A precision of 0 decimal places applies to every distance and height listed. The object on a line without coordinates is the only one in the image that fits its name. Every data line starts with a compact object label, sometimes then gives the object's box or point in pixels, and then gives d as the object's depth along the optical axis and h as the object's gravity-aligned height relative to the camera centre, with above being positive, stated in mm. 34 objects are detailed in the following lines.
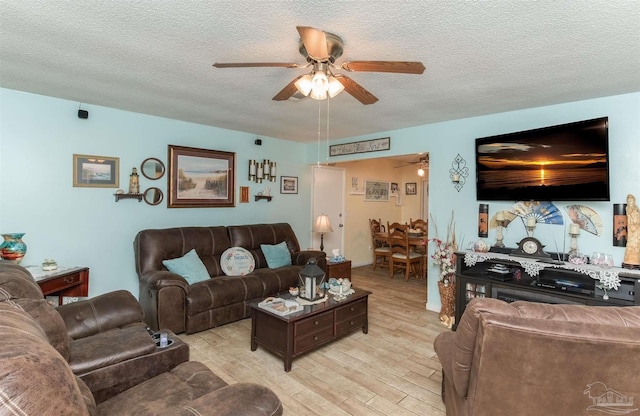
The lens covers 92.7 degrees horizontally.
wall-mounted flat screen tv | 2738 +434
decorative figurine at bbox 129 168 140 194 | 3627 +265
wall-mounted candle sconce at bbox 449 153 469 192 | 3695 +426
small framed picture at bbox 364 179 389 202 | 6754 +362
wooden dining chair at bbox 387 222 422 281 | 5445 -871
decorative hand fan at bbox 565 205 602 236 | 2873 -97
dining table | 5449 -638
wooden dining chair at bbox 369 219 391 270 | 6008 -788
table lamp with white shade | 4855 -307
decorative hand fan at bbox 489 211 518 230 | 3352 -120
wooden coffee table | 2525 -1084
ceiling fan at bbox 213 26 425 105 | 1682 +830
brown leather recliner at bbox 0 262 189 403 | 1327 -742
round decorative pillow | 3846 -729
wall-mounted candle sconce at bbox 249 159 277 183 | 4742 +550
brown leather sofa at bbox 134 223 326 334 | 3023 -846
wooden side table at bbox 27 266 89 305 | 2625 -707
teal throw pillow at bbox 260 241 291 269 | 4223 -703
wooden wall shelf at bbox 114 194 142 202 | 3546 +96
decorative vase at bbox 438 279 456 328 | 3527 -1113
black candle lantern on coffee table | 2816 -699
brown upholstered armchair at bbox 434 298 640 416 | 1104 -565
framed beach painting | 3992 +375
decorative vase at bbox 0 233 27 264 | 2662 -389
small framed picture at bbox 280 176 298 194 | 5225 +366
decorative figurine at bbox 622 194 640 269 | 2584 -245
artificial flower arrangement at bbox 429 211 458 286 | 3599 -571
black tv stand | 2498 -708
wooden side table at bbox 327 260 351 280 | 4359 -930
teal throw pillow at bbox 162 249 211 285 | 3395 -716
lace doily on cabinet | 2457 -528
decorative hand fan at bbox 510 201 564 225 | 3102 -39
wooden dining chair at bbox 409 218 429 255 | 6042 -443
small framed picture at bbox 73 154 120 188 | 3307 +369
